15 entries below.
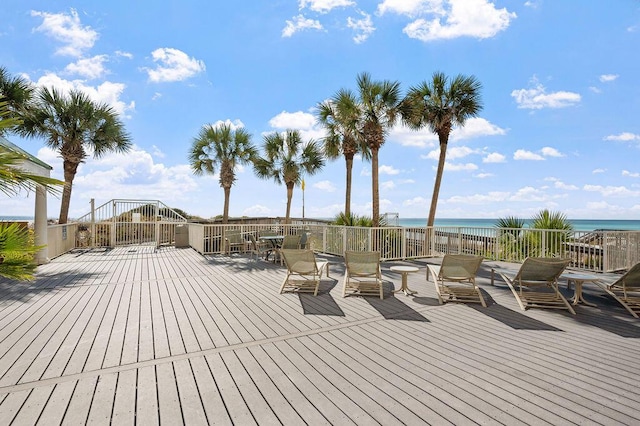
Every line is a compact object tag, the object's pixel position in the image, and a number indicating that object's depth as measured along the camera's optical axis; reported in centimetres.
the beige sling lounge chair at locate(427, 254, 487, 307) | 504
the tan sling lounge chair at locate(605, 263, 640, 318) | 445
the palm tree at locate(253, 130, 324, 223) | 1603
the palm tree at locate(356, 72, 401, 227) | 1095
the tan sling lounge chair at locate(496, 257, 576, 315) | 468
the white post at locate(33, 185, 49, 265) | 844
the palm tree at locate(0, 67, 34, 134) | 1050
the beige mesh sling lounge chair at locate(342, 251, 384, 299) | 539
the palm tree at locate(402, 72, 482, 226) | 1208
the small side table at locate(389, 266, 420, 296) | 550
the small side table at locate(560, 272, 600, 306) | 476
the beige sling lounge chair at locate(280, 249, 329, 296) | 566
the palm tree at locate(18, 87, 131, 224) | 1203
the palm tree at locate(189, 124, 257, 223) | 1466
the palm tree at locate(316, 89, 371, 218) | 1143
